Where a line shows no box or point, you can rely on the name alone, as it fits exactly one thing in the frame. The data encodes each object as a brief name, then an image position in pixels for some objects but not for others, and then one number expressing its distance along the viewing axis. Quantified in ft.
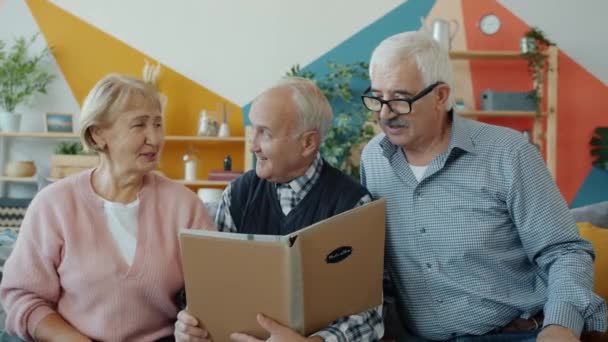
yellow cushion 5.80
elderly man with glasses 5.01
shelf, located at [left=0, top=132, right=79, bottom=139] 14.62
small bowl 14.67
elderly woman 4.78
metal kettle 14.16
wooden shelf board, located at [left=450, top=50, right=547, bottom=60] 14.15
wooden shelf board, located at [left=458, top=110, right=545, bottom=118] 14.08
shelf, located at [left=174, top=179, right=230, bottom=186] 14.49
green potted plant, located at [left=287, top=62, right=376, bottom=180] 13.99
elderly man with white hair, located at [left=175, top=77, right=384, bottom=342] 5.06
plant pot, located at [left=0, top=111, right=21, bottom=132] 14.67
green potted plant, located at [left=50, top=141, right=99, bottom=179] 13.93
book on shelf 14.66
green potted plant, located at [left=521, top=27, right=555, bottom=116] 14.07
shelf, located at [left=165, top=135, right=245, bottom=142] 14.61
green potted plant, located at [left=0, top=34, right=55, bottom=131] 14.60
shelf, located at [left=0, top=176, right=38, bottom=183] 14.60
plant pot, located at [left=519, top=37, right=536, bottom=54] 14.19
